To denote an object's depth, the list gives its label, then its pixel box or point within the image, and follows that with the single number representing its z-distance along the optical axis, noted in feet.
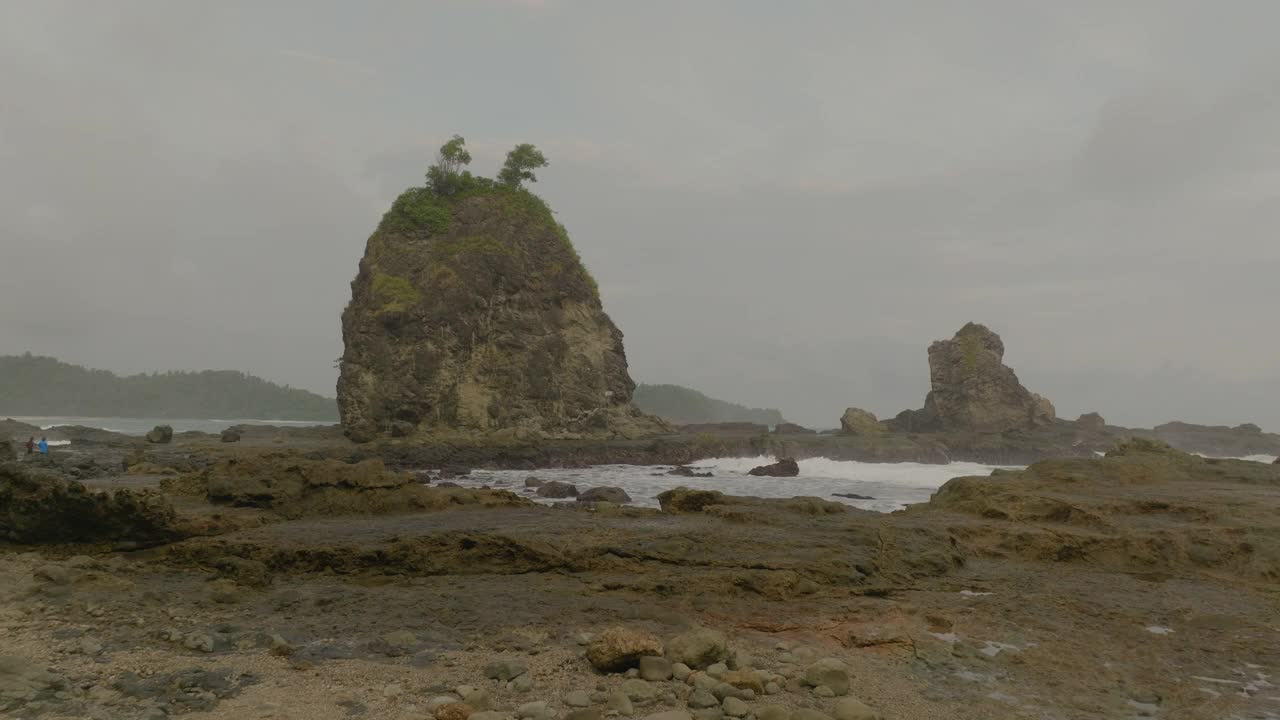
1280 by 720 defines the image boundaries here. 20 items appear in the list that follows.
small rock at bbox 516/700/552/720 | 17.95
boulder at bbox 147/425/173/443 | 125.29
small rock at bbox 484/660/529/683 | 20.62
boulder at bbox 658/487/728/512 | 44.98
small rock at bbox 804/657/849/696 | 20.31
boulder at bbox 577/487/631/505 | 62.80
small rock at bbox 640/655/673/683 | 20.70
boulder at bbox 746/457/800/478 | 108.06
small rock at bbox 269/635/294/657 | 21.90
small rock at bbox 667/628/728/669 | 21.42
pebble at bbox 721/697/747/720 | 18.45
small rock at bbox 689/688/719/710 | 19.04
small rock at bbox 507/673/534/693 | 19.95
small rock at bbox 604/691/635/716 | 18.54
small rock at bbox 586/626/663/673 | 20.99
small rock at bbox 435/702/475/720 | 17.76
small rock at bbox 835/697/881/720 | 18.37
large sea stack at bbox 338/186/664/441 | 135.13
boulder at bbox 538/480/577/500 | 68.23
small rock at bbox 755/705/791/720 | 18.10
